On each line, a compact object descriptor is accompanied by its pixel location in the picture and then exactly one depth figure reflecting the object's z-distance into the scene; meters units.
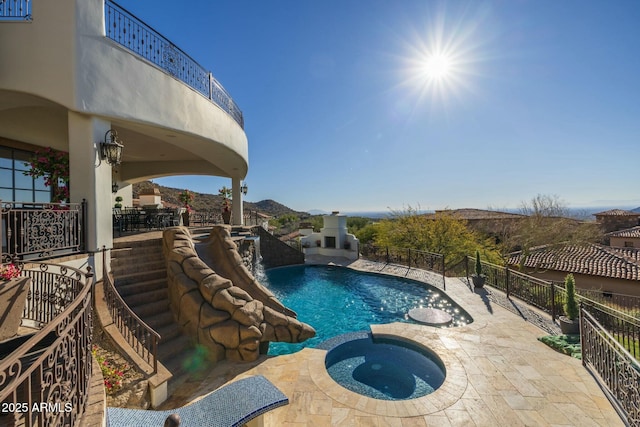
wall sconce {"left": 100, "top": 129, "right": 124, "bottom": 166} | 5.58
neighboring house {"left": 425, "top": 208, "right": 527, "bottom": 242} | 21.56
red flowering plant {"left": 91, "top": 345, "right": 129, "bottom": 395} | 3.64
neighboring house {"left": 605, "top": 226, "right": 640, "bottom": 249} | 23.08
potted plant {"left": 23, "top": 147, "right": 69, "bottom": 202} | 5.79
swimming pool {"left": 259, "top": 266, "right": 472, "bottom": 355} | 8.34
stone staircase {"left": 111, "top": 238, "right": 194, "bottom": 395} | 5.10
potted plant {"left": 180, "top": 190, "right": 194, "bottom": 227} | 12.37
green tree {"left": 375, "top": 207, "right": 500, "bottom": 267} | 17.36
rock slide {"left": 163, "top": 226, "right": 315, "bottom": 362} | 5.51
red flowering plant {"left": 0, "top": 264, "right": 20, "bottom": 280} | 2.99
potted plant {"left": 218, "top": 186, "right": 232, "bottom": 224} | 13.17
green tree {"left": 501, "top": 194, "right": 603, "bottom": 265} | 16.17
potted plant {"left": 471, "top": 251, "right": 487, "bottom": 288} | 10.30
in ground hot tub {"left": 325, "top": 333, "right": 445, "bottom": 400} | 5.18
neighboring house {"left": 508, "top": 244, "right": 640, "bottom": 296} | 14.73
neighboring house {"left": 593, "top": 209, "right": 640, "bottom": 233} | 30.88
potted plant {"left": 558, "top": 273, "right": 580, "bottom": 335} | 6.14
